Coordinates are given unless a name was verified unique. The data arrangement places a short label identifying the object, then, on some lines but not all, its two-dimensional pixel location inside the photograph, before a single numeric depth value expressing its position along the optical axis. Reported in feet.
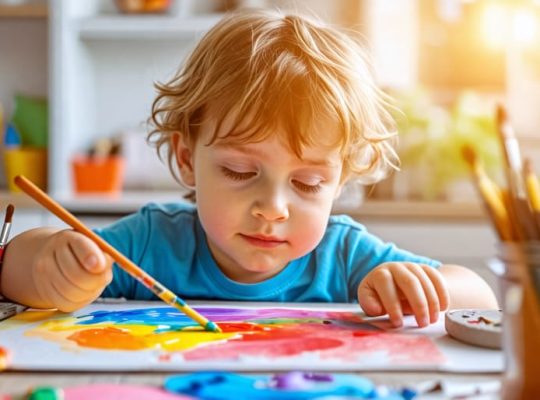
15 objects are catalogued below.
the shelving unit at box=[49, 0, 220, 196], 8.99
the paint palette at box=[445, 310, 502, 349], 2.49
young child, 3.02
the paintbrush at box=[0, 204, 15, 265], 3.05
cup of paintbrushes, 1.75
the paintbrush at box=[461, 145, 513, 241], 1.82
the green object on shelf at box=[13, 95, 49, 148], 9.65
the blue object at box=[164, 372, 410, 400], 1.94
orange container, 8.89
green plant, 8.87
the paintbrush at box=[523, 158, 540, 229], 1.88
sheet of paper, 2.23
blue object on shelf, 9.44
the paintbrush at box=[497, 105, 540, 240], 1.83
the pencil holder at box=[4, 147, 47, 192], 9.37
